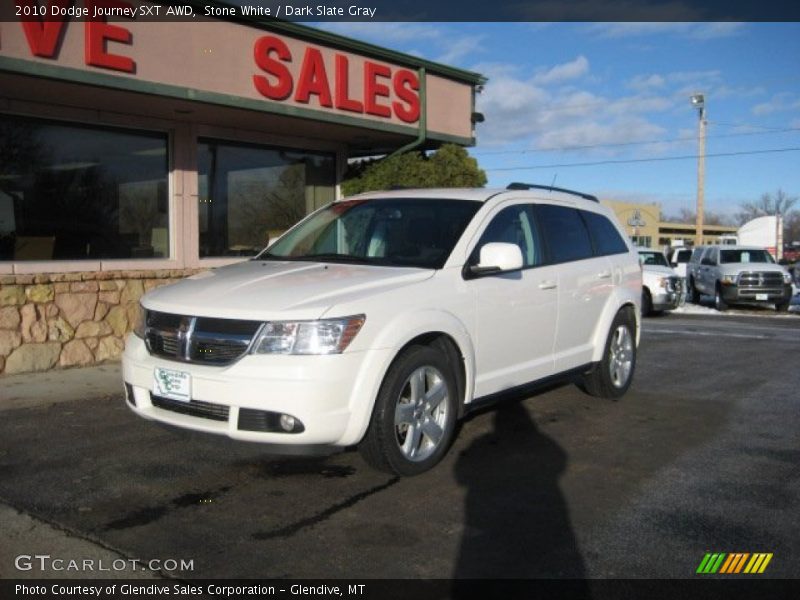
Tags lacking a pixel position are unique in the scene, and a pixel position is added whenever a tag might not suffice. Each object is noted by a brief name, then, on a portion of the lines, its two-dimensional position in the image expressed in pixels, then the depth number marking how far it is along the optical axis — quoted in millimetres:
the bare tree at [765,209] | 87000
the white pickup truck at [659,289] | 17078
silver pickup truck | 19750
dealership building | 7953
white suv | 4277
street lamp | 30766
